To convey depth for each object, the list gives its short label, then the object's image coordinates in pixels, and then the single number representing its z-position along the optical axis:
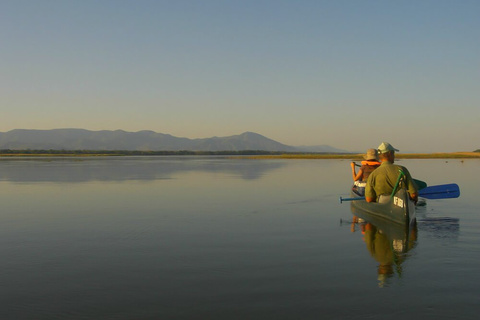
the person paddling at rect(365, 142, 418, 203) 15.23
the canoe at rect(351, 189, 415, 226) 14.41
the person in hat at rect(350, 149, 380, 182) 20.30
